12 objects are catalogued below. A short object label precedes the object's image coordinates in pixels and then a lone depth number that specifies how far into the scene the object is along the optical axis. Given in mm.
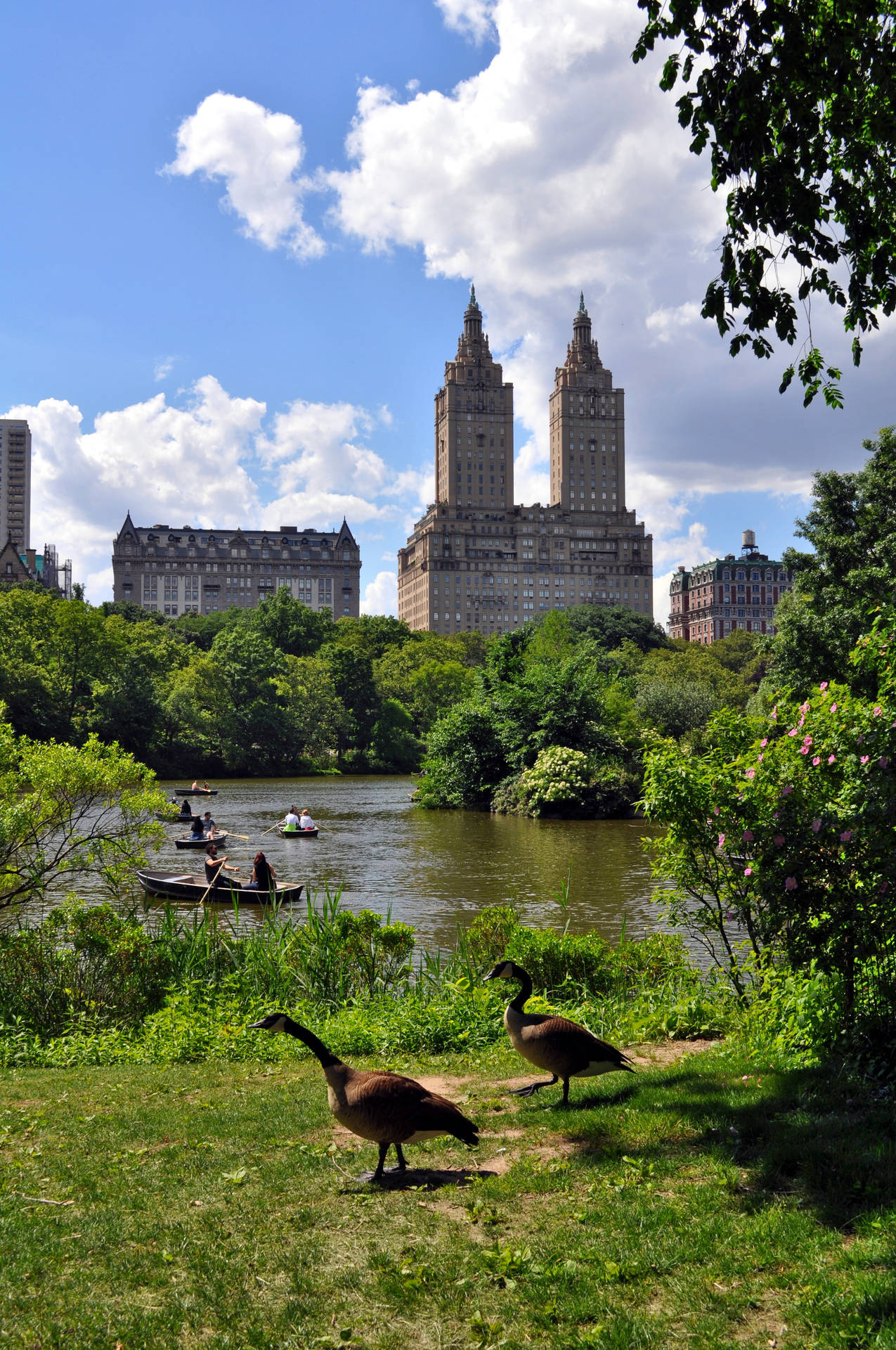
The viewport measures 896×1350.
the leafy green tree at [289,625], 113062
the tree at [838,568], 31766
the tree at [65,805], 12844
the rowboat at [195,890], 22203
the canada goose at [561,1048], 7074
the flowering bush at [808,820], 6766
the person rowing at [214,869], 22186
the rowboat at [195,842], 33188
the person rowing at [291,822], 37281
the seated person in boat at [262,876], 21594
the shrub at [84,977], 11477
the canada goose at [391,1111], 5770
